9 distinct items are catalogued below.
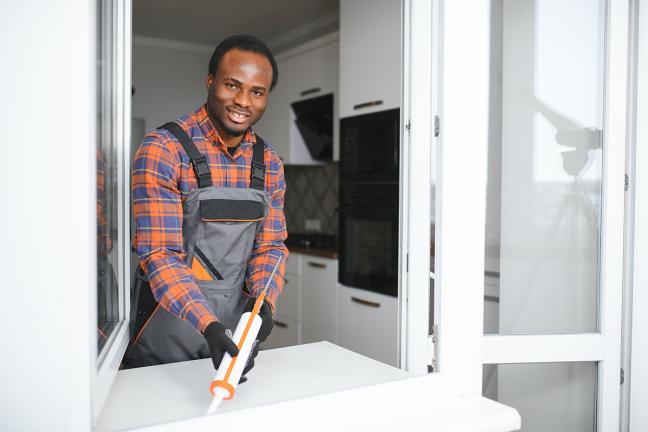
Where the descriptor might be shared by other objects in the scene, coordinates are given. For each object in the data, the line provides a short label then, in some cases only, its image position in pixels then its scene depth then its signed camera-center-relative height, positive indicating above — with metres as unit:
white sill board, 0.85 -0.33
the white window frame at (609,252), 1.40 -0.12
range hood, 3.34 +0.53
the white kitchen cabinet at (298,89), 3.23 +0.75
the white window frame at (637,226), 1.52 -0.05
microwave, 2.43 +0.28
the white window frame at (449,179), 0.99 +0.05
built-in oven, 2.45 -0.15
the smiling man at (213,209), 1.14 -0.01
